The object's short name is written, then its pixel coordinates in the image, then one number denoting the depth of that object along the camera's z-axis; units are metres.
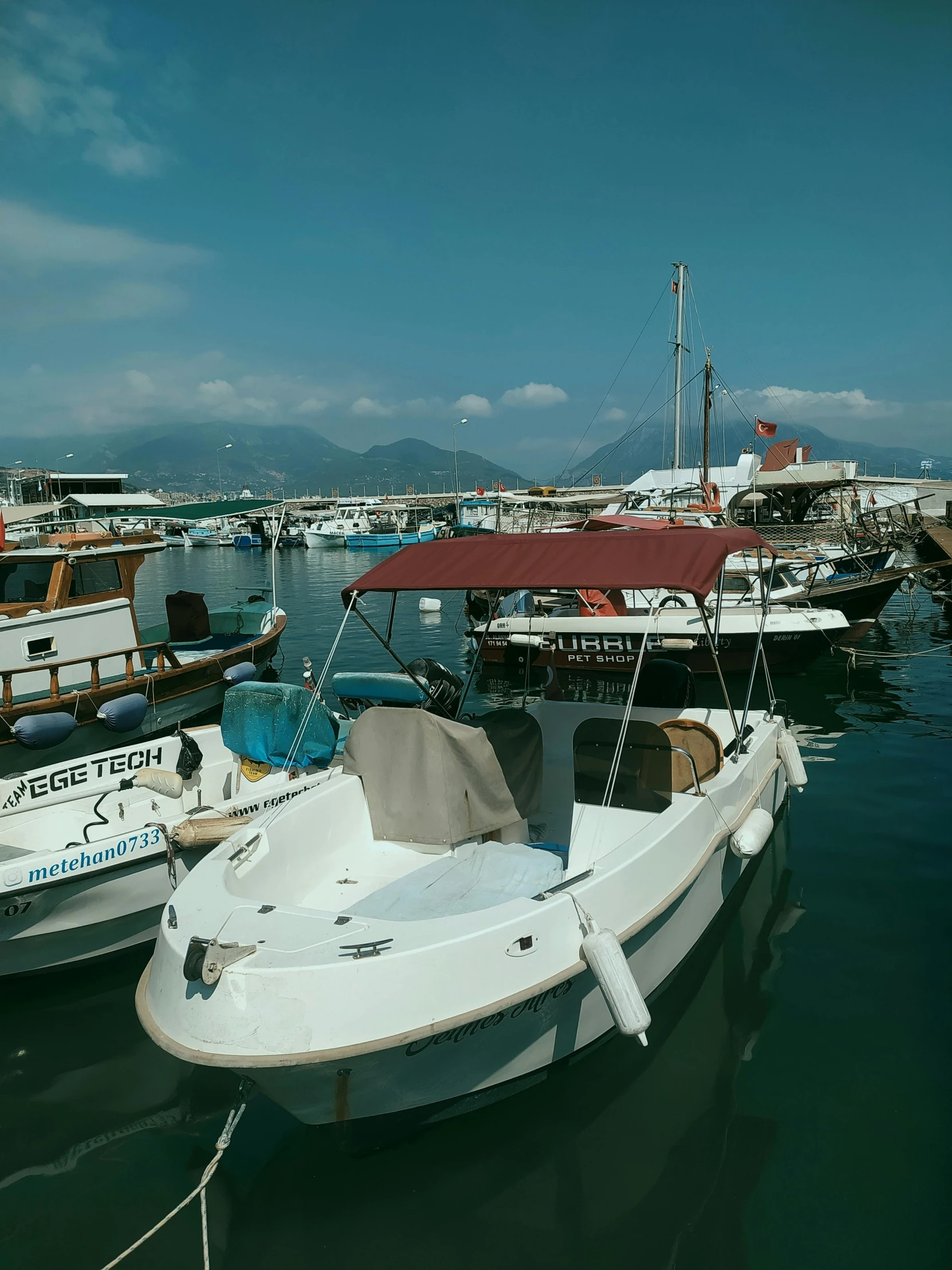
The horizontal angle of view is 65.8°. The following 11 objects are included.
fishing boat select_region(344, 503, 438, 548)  67.50
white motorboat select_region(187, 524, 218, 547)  81.69
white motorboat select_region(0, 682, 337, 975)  5.58
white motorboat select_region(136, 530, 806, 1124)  3.41
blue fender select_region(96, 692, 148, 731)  10.87
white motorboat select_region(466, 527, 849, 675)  15.02
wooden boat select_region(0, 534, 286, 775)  10.51
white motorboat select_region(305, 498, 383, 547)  72.94
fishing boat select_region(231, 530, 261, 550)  75.69
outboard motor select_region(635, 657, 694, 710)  7.66
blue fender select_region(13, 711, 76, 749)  9.98
